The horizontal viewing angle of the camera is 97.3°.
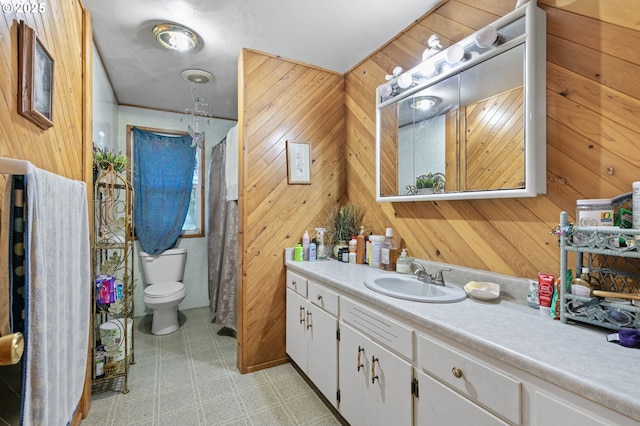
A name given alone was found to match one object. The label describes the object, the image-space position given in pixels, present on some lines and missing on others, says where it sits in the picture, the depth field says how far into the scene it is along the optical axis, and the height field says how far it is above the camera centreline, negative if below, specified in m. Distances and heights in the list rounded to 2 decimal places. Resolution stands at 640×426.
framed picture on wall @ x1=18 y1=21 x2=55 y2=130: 0.98 +0.51
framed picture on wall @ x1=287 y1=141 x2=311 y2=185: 2.34 +0.42
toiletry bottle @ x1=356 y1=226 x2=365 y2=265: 2.14 -0.27
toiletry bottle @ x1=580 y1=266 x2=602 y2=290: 1.03 -0.24
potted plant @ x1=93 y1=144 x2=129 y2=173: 2.07 +0.39
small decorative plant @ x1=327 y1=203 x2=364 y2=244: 2.37 -0.08
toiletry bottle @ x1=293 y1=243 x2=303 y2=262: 2.29 -0.33
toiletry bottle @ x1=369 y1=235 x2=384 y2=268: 2.01 -0.26
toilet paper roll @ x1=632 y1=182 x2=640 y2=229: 0.90 +0.03
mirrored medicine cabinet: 1.25 +0.52
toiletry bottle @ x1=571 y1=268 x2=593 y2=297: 0.99 -0.26
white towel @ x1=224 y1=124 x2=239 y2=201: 2.59 +0.46
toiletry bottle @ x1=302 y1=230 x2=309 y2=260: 2.30 -0.28
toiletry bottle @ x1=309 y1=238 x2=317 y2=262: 2.28 -0.31
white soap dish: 1.28 -0.36
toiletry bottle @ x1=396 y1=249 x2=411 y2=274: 1.81 -0.32
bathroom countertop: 0.67 -0.40
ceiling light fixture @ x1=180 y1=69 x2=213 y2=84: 2.49 +1.25
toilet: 2.74 -0.76
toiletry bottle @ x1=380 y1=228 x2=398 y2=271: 1.93 -0.28
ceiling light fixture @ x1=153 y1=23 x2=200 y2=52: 1.90 +1.24
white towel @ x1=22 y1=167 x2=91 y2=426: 0.75 -0.28
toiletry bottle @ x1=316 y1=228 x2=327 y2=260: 2.32 -0.28
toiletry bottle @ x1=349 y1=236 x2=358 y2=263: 2.17 -0.28
